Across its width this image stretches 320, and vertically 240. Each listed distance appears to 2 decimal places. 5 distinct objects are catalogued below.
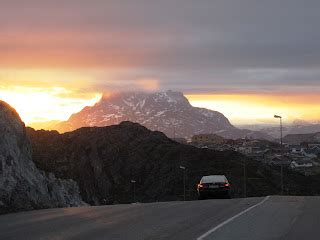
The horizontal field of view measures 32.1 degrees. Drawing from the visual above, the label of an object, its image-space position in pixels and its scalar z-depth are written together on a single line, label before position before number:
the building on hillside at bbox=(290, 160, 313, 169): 156.50
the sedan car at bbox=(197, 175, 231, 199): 31.16
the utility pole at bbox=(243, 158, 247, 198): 88.75
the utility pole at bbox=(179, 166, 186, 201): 88.06
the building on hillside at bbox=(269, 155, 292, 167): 160.11
